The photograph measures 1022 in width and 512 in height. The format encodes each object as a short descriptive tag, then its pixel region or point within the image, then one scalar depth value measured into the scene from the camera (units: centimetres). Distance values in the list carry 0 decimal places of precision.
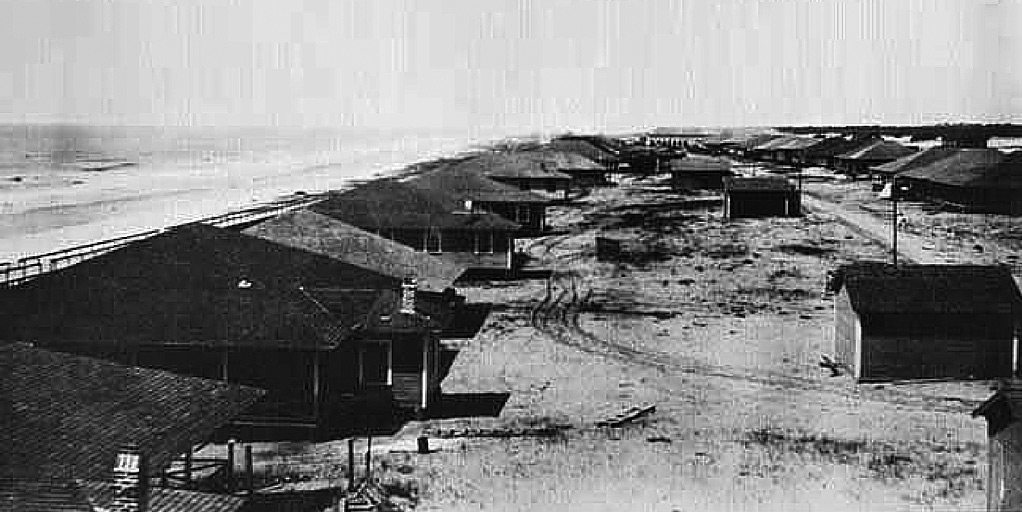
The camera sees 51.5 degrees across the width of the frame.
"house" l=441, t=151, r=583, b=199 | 8294
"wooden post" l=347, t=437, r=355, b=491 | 2170
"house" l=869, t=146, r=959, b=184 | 8512
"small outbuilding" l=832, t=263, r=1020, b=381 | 3136
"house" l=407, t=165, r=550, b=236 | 6366
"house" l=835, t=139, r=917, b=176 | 10788
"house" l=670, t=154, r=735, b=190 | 9644
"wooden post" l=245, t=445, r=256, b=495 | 2045
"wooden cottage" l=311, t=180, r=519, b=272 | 5006
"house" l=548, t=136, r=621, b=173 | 12446
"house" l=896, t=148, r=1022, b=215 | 7144
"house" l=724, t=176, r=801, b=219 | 7275
